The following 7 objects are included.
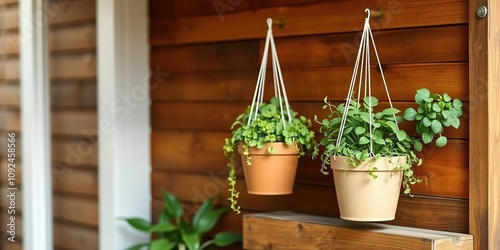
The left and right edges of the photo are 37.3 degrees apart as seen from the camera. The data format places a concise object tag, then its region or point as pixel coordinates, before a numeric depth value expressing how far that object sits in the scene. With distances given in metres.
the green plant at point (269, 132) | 2.35
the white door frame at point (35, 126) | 3.02
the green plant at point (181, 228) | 2.82
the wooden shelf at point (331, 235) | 2.09
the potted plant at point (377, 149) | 2.08
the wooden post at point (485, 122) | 2.07
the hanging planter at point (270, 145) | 2.35
